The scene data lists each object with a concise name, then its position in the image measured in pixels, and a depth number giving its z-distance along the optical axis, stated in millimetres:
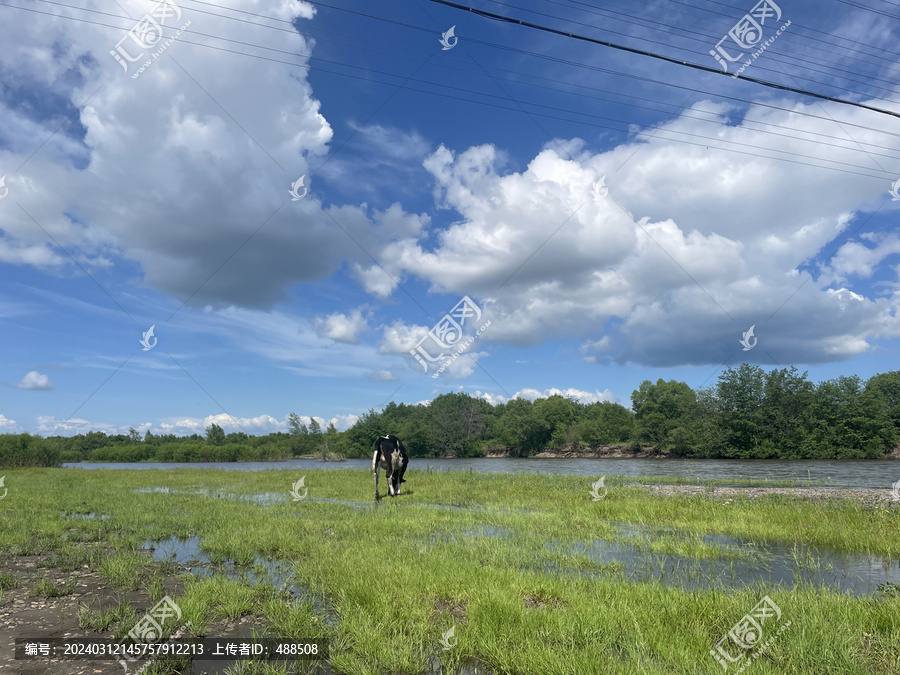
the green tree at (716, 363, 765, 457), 71500
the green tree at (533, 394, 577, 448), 103438
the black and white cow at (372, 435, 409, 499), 18828
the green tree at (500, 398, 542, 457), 104812
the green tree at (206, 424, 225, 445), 119106
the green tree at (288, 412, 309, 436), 119688
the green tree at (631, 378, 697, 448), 82938
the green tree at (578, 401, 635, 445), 97625
